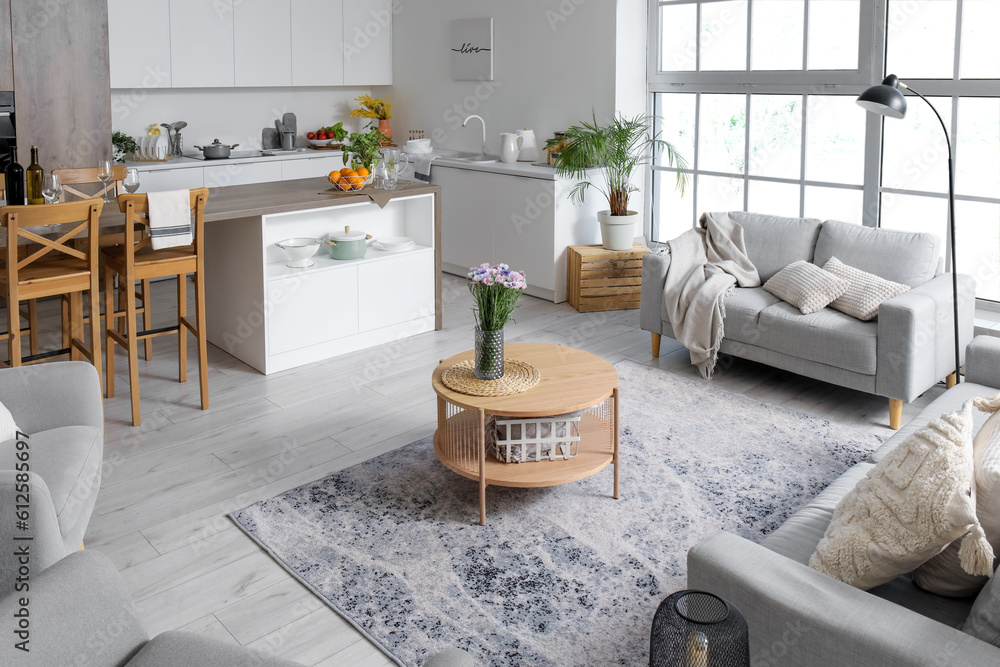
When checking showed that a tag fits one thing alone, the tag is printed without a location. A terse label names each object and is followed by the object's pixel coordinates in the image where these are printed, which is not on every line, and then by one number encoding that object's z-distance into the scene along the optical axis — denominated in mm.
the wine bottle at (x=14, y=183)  3660
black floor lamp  3430
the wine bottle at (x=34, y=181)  3781
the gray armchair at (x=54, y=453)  2088
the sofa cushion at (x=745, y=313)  4250
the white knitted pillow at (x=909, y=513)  1749
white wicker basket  3148
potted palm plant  5562
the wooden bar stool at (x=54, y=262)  3359
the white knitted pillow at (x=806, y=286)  4113
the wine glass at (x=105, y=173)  4055
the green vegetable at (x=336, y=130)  6533
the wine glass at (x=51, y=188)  3705
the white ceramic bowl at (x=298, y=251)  4488
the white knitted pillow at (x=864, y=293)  3971
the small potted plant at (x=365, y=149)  4763
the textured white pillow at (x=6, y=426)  2552
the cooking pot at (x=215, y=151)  6301
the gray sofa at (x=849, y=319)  3764
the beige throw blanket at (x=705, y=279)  4379
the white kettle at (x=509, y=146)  6137
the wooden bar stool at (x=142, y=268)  3707
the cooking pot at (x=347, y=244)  4664
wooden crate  5609
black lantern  1608
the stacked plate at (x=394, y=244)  4891
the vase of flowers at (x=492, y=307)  3154
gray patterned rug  2520
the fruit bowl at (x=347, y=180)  4648
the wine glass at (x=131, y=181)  3838
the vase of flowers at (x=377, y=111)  7223
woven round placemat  3127
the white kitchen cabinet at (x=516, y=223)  5746
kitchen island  4422
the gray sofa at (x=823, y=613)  1649
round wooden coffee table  3037
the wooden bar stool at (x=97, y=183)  4043
